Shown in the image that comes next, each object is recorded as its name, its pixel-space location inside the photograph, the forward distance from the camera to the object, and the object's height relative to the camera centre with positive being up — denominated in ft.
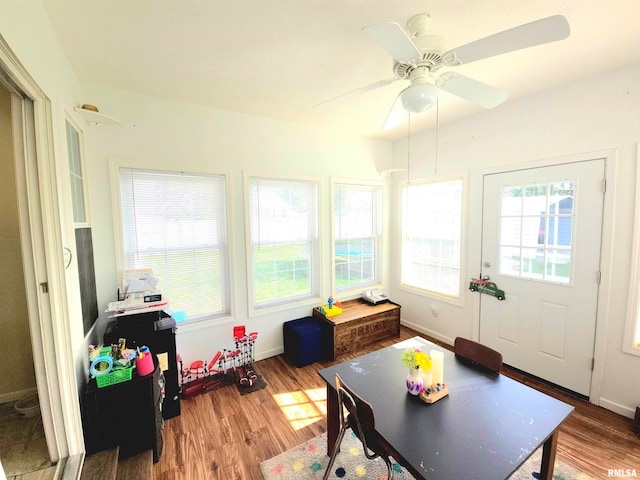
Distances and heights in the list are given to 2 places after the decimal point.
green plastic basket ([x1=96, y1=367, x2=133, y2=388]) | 5.34 -3.03
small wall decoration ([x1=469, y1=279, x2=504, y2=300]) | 9.11 -2.35
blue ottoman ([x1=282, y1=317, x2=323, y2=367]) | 9.40 -4.20
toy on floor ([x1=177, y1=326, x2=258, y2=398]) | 8.22 -4.80
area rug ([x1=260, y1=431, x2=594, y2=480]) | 5.36 -4.99
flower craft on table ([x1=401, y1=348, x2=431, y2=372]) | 4.59 -2.36
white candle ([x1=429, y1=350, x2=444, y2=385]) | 4.77 -2.56
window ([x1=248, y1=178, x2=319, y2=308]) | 9.58 -0.66
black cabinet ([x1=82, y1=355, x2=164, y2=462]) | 5.24 -3.83
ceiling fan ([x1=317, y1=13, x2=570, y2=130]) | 3.54 +2.49
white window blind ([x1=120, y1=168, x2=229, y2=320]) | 7.70 -0.35
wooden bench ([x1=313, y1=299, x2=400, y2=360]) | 9.88 -3.99
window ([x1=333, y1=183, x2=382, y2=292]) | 11.52 -0.58
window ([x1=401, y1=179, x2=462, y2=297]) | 10.48 -0.63
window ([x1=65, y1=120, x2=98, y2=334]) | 5.79 -0.11
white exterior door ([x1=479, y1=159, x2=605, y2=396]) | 7.29 -1.39
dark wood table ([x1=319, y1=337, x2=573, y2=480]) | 3.50 -3.03
